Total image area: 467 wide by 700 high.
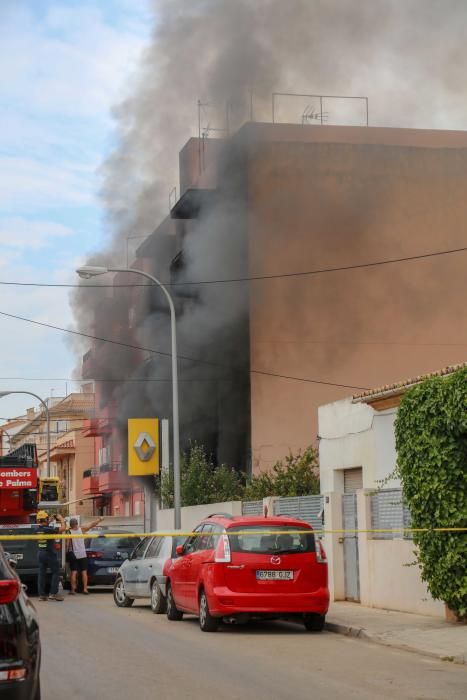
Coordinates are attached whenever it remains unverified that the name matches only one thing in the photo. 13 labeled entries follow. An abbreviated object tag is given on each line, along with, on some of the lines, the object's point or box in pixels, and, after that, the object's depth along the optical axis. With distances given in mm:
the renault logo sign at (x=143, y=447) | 36656
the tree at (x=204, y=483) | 31766
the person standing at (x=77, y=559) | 22172
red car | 13648
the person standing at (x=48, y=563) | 20339
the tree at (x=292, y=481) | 25875
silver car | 17188
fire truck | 27547
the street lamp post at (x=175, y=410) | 23891
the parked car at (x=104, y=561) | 23578
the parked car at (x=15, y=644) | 5992
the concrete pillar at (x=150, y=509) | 38572
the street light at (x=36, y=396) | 38656
